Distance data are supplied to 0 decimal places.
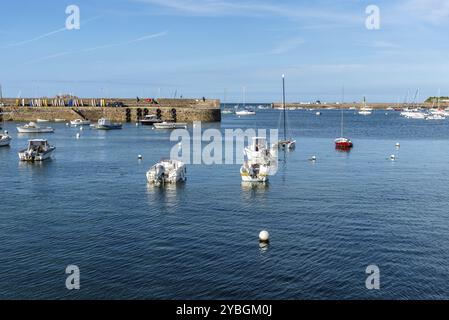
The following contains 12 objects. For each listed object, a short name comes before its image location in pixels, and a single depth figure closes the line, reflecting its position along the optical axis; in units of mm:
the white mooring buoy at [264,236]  29938
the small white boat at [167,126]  139375
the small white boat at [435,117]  194575
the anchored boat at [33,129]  119731
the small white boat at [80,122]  148625
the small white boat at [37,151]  67106
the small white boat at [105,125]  133500
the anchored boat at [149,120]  156838
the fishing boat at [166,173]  48812
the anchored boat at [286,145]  84562
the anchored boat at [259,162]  49281
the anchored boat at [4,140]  87875
